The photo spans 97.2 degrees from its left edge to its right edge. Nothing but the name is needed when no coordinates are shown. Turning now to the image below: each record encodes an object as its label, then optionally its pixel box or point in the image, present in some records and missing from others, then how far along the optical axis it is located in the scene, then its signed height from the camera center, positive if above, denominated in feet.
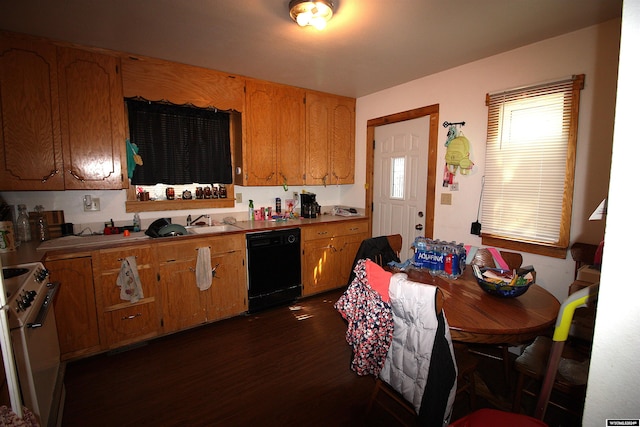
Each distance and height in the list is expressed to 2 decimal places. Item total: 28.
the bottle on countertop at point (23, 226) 7.53 -0.95
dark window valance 9.05 +1.60
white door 10.57 +0.32
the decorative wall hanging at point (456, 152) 9.02 +1.14
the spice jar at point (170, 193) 9.94 -0.13
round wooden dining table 4.31 -2.10
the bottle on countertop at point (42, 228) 7.77 -1.05
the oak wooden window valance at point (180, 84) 8.30 +3.37
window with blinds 7.09 +0.54
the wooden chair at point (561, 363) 3.29 -3.08
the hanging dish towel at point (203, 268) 8.70 -2.45
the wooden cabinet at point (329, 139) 12.11 +2.18
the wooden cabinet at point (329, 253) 11.14 -2.67
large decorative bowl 5.11 -1.87
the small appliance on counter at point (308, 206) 12.34 -0.78
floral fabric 4.83 -2.37
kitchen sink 9.35 -1.36
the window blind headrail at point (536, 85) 6.88 +2.67
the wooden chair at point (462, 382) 4.99 -3.69
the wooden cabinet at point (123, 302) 7.46 -3.11
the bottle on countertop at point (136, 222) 9.15 -1.06
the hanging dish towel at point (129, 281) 7.63 -2.48
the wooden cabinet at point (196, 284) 8.39 -2.98
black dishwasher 9.84 -2.86
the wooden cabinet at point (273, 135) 10.57 +2.09
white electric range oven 3.99 -2.37
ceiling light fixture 5.68 +3.65
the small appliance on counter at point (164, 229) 8.36 -1.21
